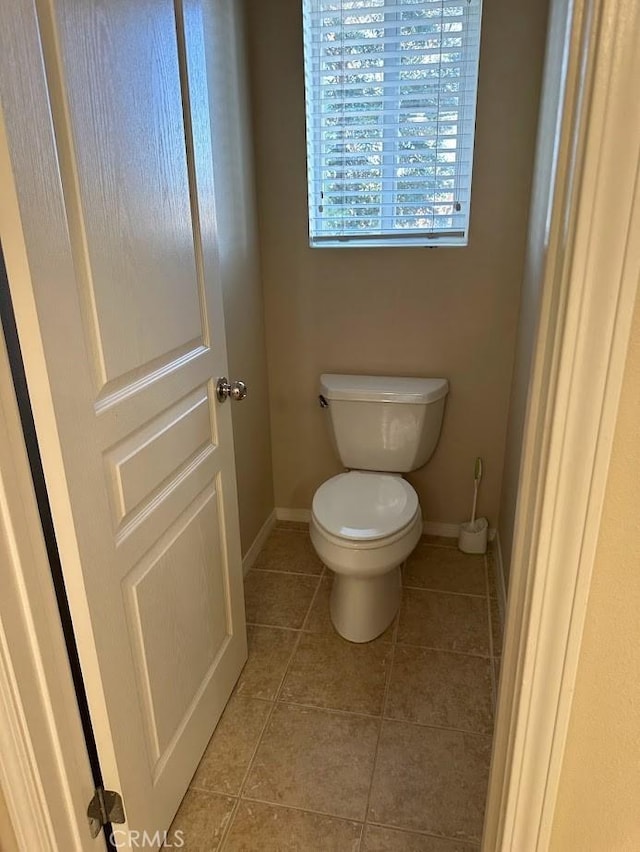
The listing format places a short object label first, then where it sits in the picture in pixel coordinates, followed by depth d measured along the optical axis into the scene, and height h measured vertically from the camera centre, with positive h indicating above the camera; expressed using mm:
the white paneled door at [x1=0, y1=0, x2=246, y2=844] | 834 -248
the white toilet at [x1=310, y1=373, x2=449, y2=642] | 1780 -961
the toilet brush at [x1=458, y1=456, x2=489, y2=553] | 2430 -1347
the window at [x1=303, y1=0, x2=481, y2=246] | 1982 +258
